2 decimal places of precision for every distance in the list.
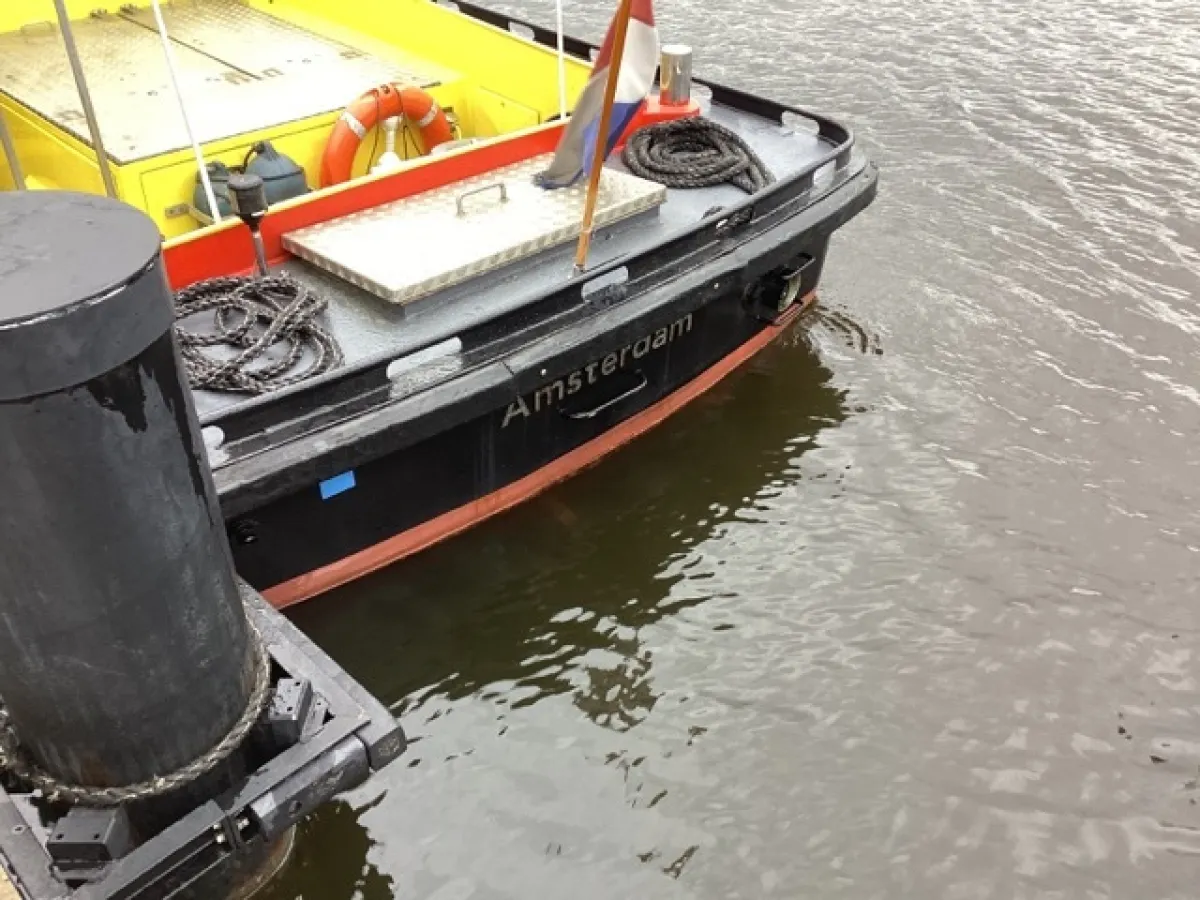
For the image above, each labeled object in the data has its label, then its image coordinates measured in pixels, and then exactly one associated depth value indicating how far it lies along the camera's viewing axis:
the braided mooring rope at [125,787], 2.36
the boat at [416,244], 3.67
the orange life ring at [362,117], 4.98
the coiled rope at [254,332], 3.59
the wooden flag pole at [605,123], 3.73
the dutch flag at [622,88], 4.08
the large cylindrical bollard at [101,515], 1.88
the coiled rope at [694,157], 5.05
